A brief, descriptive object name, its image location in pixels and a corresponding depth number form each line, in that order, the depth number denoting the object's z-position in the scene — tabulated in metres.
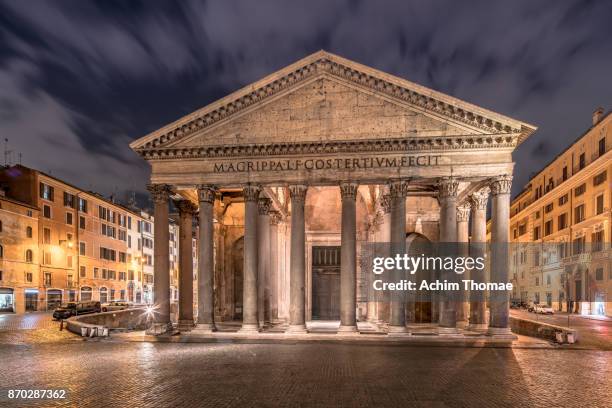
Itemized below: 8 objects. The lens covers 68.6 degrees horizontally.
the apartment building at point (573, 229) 41.19
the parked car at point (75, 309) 34.50
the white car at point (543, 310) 46.00
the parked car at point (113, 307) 43.94
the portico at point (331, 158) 21.19
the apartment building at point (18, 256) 42.81
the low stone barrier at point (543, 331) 20.37
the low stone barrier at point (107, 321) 22.84
